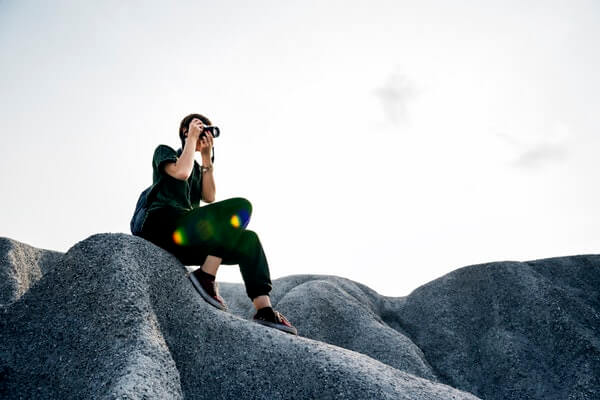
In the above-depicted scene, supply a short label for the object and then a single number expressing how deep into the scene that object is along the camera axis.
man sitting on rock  5.15
